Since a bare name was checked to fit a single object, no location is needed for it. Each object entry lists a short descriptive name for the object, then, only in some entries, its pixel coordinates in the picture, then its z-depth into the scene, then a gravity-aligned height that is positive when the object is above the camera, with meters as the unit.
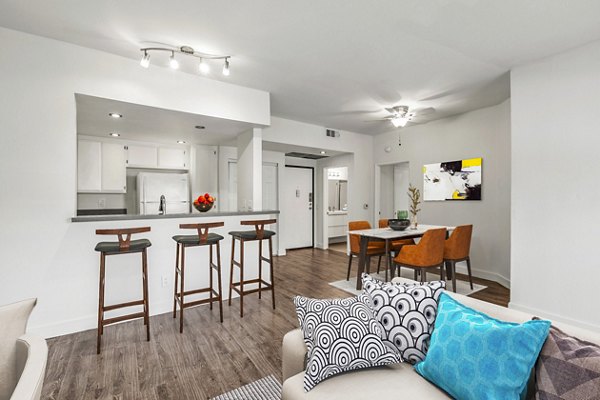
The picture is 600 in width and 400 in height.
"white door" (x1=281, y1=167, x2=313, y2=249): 6.71 -0.22
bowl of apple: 3.42 -0.06
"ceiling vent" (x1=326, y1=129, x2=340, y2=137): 5.74 +1.34
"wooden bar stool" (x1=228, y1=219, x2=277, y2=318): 3.13 -0.45
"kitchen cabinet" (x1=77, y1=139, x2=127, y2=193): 4.34 +0.48
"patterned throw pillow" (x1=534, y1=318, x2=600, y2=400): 0.83 -0.53
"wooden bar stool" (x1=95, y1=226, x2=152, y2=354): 2.35 -0.47
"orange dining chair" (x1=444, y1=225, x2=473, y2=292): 3.69 -0.64
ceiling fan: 4.41 +1.38
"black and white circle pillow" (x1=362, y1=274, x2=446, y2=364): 1.30 -0.55
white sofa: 1.09 -0.76
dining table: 3.63 -0.50
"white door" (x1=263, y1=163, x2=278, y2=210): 6.27 +0.26
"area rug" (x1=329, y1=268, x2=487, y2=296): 3.80 -1.25
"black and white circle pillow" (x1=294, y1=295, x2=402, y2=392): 1.18 -0.63
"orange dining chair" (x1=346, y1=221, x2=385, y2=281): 4.11 -0.74
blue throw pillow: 0.94 -0.57
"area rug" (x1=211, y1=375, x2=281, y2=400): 1.76 -1.24
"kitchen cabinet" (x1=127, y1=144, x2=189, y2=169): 4.79 +0.72
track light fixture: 2.63 +1.41
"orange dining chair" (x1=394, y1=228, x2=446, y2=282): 3.39 -0.67
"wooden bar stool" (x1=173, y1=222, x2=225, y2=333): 2.74 -0.47
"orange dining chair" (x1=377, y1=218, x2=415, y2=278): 4.35 -0.71
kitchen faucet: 4.46 -0.14
